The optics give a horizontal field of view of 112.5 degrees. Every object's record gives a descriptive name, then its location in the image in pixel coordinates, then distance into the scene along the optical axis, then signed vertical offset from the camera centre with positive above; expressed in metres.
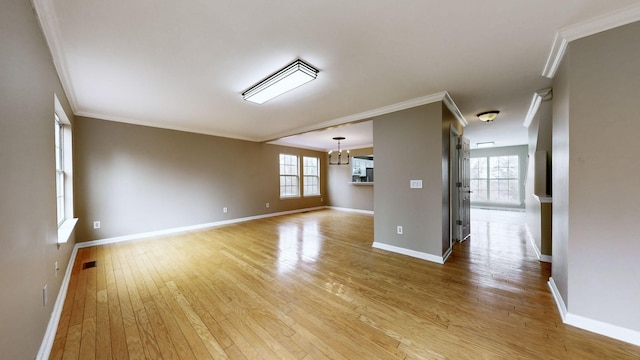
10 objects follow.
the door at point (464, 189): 3.98 -0.22
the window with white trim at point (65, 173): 3.04 +0.10
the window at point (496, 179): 7.84 -0.06
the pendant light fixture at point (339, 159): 6.11 +0.71
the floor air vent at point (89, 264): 2.89 -1.17
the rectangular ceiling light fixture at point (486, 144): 6.98 +1.13
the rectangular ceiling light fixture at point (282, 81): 2.19 +1.11
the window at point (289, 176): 7.21 +0.09
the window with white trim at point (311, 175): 7.94 +0.14
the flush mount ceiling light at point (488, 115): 3.69 +1.09
